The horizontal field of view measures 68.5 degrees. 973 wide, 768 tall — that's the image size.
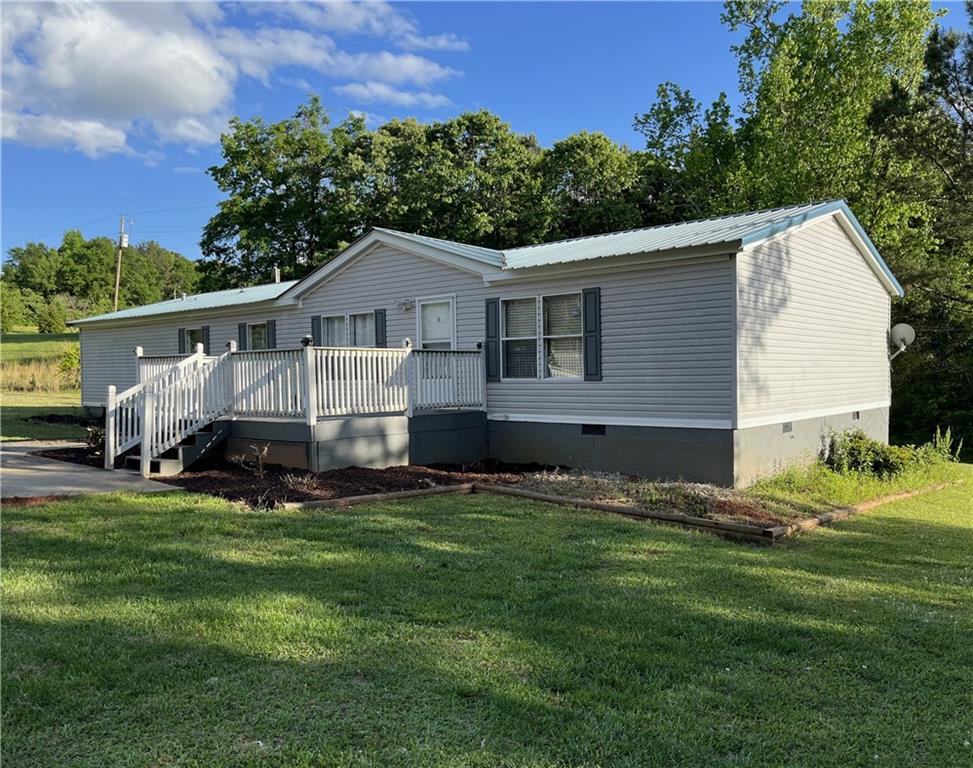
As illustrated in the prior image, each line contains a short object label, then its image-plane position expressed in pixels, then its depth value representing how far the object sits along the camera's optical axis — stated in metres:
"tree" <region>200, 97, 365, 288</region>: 32.50
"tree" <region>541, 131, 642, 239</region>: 28.72
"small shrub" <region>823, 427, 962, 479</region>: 11.51
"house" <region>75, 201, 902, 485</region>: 9.64
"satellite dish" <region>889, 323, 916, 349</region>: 14.12
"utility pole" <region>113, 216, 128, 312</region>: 42.19
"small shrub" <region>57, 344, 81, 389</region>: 32.38
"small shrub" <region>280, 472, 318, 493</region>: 8.49
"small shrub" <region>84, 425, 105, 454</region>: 12.13
